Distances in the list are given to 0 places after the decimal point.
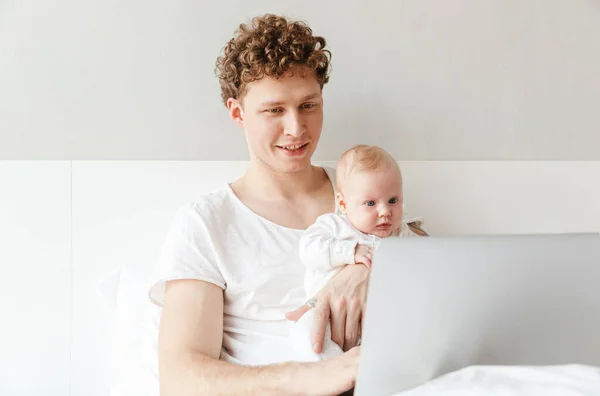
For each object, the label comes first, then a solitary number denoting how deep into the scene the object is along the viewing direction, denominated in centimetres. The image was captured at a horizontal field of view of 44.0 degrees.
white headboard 192
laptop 100
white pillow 175
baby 160
